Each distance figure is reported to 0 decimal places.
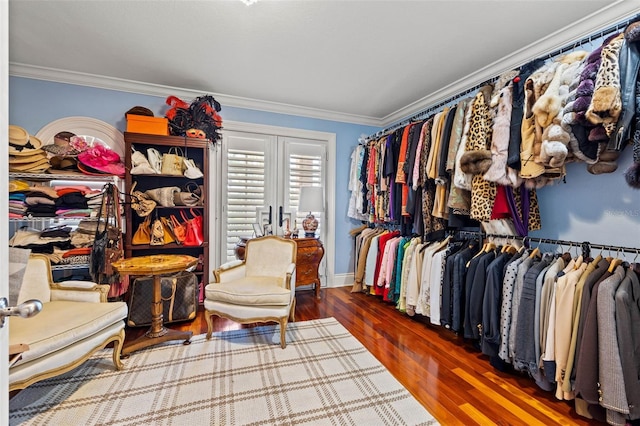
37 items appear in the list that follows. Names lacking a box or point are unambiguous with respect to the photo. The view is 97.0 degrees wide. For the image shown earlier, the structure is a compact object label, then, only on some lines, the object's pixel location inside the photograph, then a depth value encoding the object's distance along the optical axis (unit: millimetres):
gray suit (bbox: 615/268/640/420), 1412
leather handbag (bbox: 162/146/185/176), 3037
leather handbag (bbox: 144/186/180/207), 3016
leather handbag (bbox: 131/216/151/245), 2953
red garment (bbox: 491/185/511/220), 2143
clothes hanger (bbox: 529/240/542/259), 2076
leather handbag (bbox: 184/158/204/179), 3084
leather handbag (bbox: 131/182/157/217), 2914
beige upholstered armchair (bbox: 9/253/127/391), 1499
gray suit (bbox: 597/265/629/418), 1422
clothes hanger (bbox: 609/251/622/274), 1683
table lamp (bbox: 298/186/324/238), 3432
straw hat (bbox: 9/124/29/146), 2414
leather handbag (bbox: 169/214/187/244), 3090
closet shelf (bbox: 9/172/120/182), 2473
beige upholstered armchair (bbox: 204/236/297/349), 2330
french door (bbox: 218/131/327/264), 3574
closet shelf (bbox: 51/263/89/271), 2484
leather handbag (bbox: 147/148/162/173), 2984
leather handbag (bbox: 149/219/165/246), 3002
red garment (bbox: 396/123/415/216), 3027
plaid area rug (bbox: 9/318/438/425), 1564
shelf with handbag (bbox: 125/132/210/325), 2920
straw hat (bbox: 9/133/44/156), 2422
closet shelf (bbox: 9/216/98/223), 2383
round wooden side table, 2125
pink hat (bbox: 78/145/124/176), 2645
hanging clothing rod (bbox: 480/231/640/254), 1730
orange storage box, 2904
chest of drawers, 3410
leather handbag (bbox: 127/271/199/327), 2688
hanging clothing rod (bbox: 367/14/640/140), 1695
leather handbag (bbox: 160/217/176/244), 3089
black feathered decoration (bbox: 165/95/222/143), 3082
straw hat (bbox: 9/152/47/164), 2420
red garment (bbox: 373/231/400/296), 3459
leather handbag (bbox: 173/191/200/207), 3102
